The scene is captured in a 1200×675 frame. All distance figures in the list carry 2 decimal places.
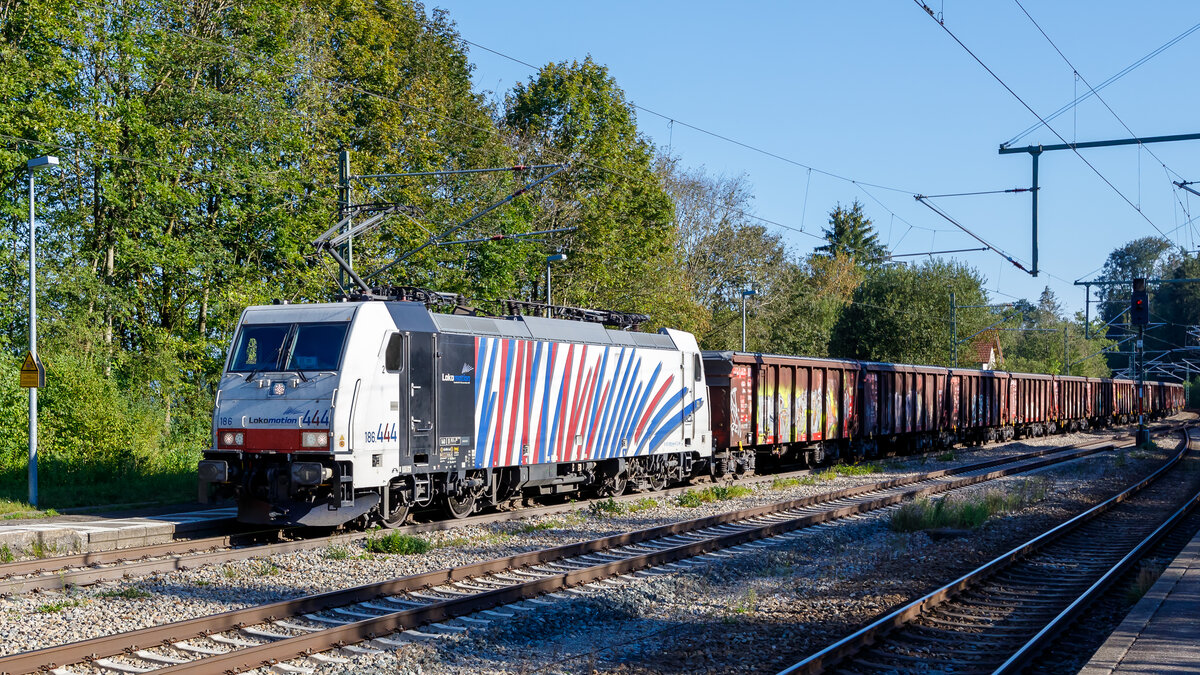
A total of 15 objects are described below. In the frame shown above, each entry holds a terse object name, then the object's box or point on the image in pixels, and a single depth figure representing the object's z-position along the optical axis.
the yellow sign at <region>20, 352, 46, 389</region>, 17.16
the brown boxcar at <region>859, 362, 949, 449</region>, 31.42
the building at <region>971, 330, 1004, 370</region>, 76.49
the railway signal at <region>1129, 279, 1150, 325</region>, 31.73
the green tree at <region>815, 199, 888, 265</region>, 100.94
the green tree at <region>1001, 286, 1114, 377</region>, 88.25
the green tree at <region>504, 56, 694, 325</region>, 39.44
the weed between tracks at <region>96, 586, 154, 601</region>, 10.15
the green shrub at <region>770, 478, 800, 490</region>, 22.66
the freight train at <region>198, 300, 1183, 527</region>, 13.69
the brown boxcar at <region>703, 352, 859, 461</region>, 24.23
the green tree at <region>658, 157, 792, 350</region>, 55.22
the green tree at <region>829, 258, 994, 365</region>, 64.81
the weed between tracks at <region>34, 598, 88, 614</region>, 9.42
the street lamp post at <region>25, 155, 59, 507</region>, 17.23
